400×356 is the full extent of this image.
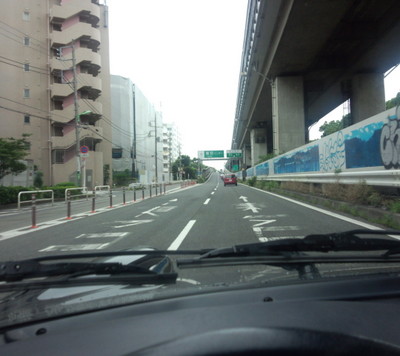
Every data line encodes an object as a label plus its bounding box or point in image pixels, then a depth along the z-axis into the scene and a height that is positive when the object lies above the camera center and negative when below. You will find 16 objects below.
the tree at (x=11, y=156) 20.31 +1.70
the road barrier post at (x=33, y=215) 9.77 -1.01
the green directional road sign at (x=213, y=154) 78.36 +5.84
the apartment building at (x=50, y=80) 35.97 +11.99
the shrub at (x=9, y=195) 18.42 -0.71
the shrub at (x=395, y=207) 7.16 -0.76
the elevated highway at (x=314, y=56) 16.27 +8.10
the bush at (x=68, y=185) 26.34 -0.29
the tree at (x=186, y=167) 104.75 +3.92
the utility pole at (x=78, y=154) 27.54 +2.31
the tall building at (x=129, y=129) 60.84 +10.26
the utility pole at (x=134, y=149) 61.03 +6.07
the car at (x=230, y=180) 44.94 -0.34
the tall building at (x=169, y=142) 110.50 +13.56
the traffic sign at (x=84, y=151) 23.69 +2.22
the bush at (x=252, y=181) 36.12 -0.48
